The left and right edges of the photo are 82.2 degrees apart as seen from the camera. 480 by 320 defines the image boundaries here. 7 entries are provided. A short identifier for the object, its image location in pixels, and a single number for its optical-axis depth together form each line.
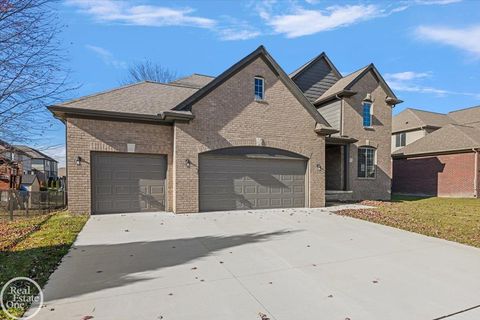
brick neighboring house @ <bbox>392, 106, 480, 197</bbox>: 19.45
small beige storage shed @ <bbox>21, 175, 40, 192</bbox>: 23.26
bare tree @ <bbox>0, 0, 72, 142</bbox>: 6.83
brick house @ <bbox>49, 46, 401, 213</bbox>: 10.25
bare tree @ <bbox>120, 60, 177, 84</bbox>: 30.84
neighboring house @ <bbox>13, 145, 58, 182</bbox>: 43.50
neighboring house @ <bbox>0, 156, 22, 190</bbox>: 20.09
